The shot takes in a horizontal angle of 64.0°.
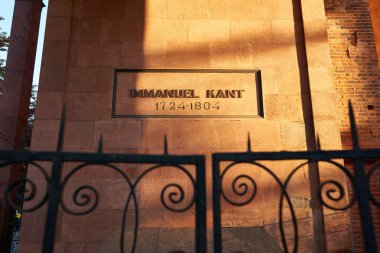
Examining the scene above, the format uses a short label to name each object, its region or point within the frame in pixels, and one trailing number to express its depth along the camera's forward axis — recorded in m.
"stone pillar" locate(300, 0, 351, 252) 4.73
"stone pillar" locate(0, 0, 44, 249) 6.12
